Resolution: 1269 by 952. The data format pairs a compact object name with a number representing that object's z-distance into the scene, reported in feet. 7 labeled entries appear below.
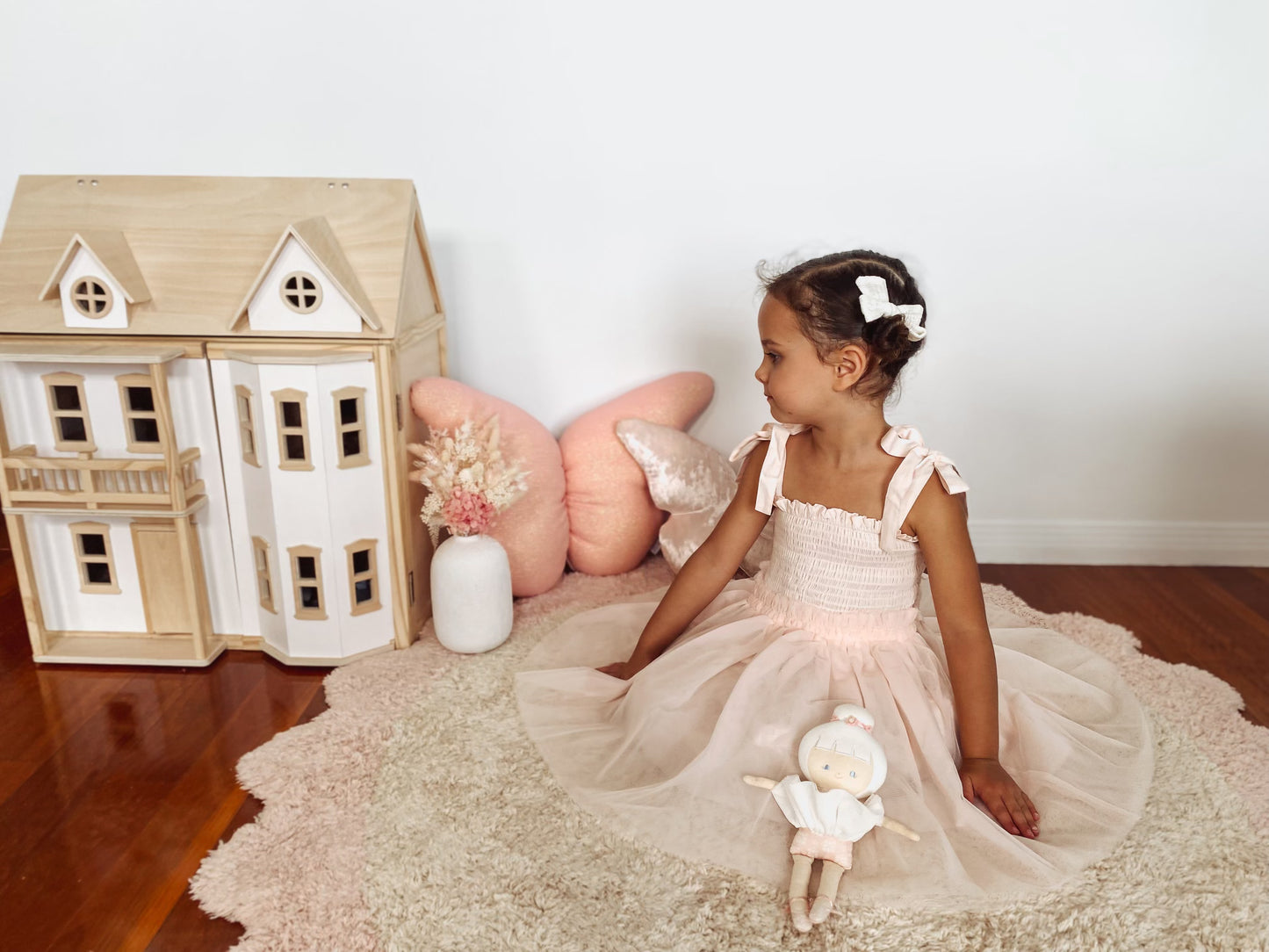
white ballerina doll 3.45
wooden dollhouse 4.98
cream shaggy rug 3.39
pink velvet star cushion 6.20
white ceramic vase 5.29
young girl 3.73
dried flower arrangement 5.24
